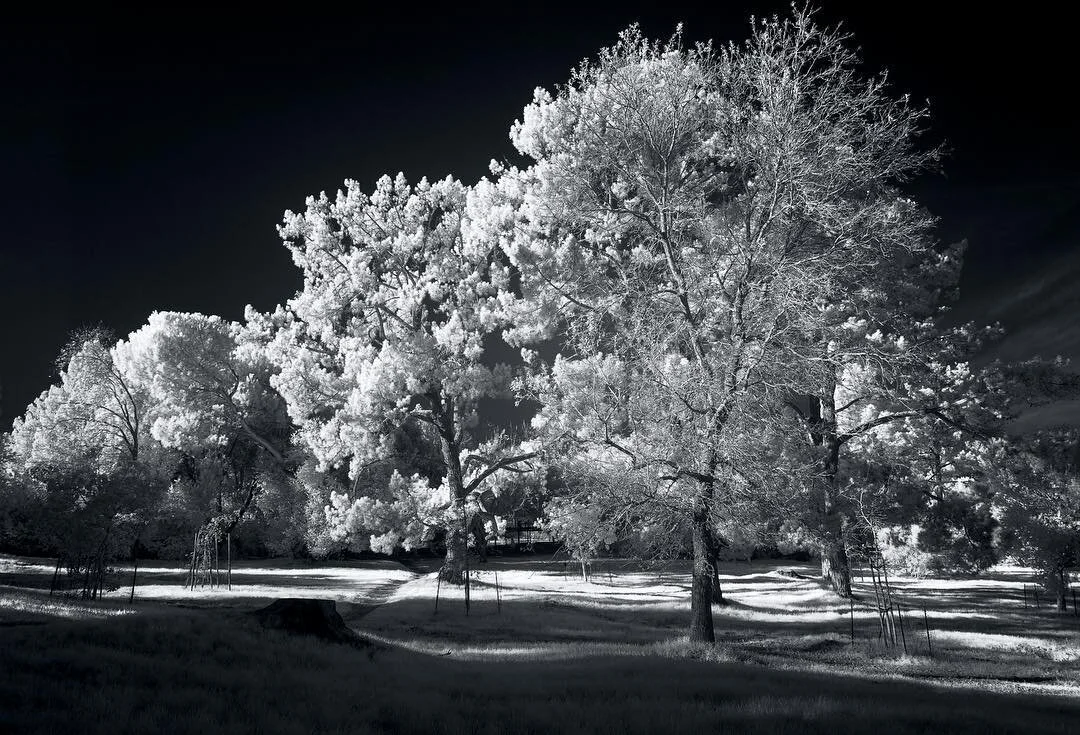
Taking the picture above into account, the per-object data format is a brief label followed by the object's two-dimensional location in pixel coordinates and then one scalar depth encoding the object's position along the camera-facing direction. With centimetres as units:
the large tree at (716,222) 1731
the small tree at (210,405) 4262
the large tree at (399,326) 3153
